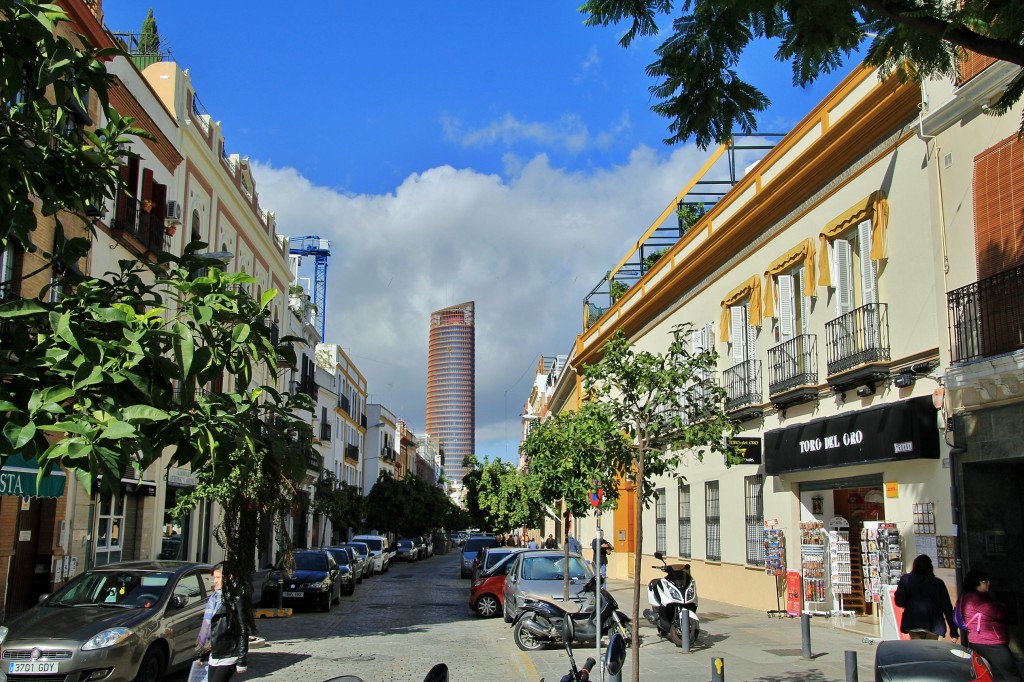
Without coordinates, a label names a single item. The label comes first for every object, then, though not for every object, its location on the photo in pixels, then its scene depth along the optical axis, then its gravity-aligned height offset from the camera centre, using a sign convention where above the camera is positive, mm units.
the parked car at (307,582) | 22312 -2245
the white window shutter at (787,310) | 19094 +3867
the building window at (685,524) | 26466 -851
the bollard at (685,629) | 14539 -2115
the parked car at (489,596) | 21766 -2428
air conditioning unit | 24844 +7527
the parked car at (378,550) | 43238 -2772
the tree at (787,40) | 6617 +3585
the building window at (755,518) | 20673 -505
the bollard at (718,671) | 8973 -1712
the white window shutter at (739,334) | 21812 +3856
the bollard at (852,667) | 8906 -1651
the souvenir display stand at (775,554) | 19000 -1200
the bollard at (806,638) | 13211 -2036
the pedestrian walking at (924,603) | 11102 -1283
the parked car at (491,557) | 25109 -1773
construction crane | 93094 +24041
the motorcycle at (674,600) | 15344 -1789
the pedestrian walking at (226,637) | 8859 -1418
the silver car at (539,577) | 18156 -1696
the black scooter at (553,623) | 15148 -2151
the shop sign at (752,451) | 19906 +965
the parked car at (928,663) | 6785 -1239
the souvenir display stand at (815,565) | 17875 -1338
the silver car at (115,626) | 10516 -1673
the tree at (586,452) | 11391 +561
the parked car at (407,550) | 58938 -3706
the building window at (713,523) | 23656 -732
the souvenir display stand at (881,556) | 14625 -955
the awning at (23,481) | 14638 +136
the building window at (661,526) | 29203 -1017
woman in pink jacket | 9328 -1308
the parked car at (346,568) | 29625 -2477
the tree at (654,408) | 11133 +1083
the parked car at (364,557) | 37438 -2676
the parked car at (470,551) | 38250 -2452
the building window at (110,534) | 22891 -1104
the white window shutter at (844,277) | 16594 +3967
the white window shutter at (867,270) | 15812 +3927
